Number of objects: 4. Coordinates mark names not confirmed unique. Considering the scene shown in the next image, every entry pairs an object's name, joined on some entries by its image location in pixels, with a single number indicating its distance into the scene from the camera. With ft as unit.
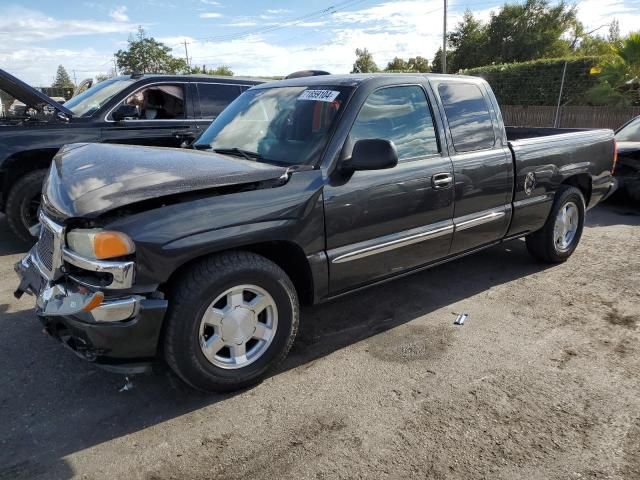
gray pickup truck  8.33
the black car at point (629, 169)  24.76
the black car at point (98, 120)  17.76
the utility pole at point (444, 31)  95.54
